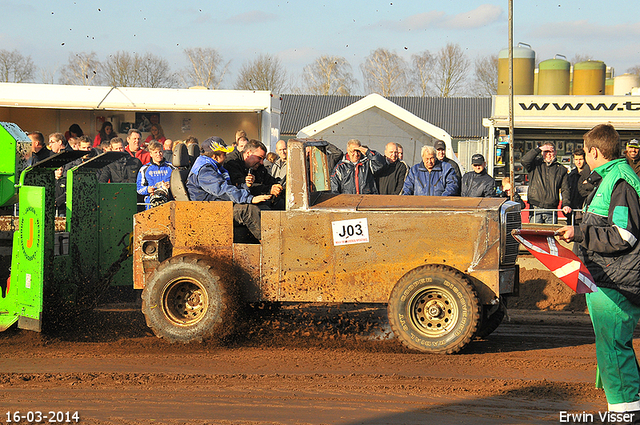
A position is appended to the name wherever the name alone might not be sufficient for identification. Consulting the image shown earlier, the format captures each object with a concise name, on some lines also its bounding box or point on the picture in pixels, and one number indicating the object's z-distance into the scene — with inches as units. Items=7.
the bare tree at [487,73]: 2440.9
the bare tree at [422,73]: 2442.2
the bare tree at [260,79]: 2186.3
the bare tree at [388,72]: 2418.4
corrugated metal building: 1786.4
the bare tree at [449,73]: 2305.6
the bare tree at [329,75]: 2400.3
